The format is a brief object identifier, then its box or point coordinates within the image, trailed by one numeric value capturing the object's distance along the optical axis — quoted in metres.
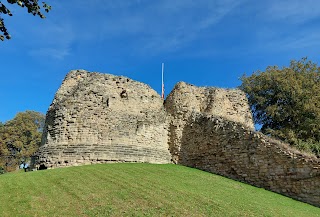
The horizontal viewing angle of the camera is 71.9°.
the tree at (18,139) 28.05
